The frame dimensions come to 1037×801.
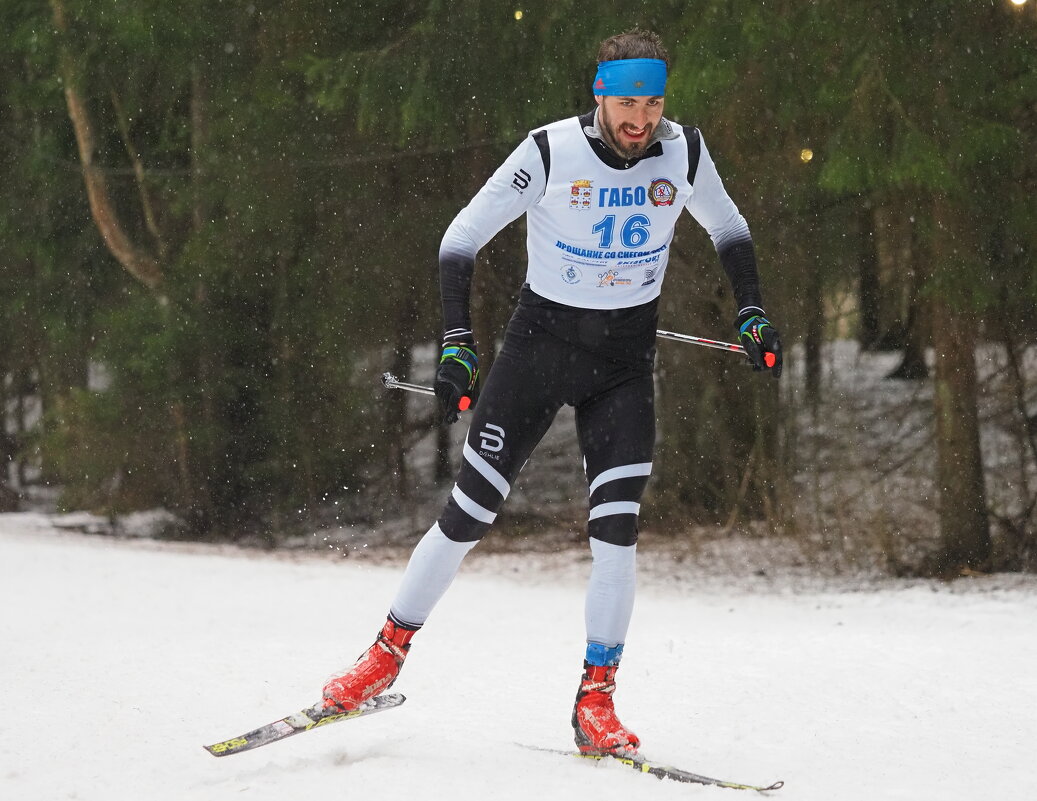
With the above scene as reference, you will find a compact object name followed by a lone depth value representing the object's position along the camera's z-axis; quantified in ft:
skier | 23.90
